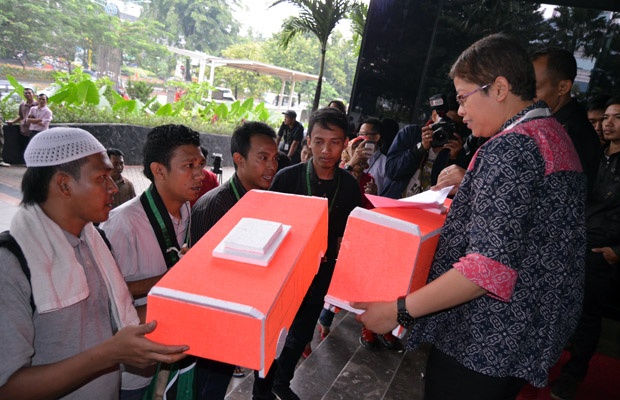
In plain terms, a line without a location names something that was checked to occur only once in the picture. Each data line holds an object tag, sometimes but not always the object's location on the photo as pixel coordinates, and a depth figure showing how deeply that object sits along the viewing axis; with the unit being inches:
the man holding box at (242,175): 77.9
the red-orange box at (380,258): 47.1
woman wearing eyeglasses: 43.1
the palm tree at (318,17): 336.8
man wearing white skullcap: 39.4
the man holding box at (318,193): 97.4
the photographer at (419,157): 117.4
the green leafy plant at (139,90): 561.3
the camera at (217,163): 219.3
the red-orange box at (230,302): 33.3
